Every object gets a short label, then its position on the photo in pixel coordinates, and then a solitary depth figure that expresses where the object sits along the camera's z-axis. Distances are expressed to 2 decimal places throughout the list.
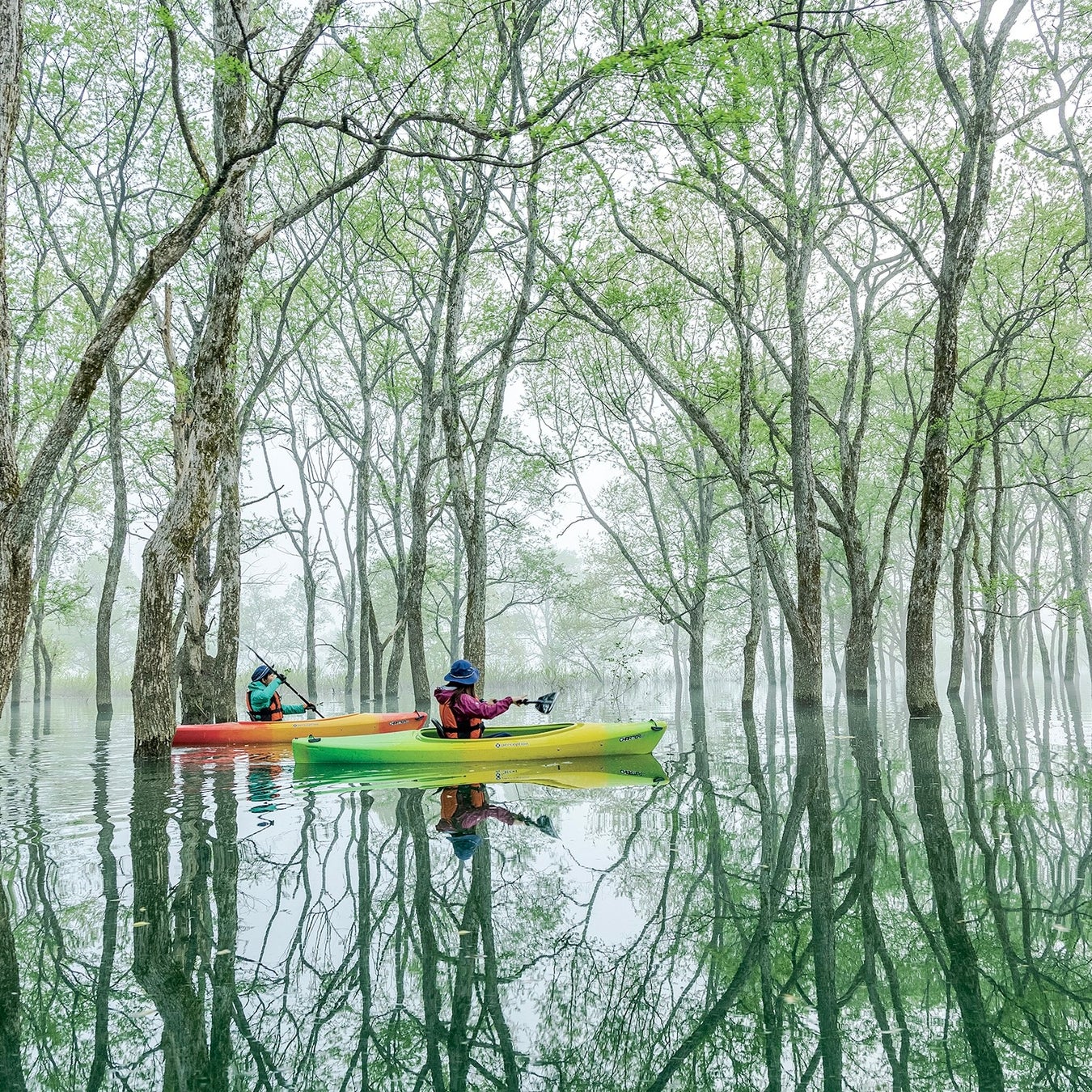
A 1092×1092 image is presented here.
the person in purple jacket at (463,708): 9.50
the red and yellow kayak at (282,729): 11.77
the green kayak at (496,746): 9.36
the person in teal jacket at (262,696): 13.12
